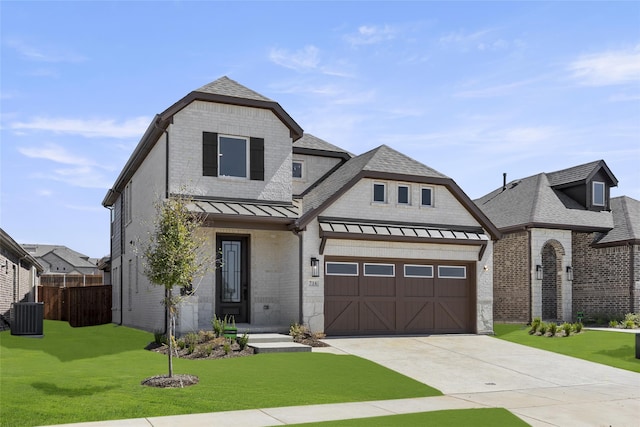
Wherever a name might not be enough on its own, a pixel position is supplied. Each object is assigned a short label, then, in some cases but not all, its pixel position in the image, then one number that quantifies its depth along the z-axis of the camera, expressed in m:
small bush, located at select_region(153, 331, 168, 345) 17.30
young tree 12.77
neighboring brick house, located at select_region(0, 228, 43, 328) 24.39
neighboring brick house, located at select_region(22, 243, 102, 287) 88.00
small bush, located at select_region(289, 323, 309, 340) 18.58
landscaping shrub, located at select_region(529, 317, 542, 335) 22.62
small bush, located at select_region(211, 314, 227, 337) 17.61
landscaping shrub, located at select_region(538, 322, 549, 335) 22.32
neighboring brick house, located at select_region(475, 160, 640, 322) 26.72
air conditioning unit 20.33
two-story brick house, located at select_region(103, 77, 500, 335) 19.86
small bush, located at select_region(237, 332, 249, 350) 16.41
